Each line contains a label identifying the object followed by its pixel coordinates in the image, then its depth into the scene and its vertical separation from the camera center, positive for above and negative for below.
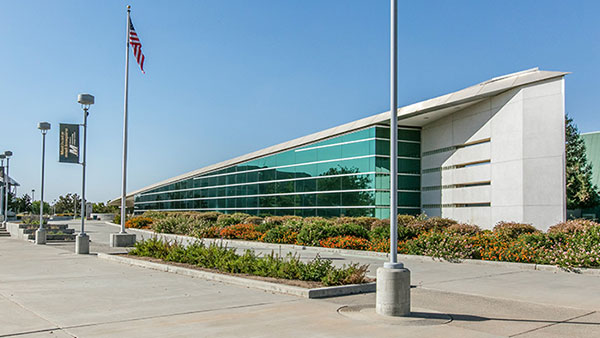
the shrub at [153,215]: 44.73 -1.89
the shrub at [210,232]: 28.77 -2.02
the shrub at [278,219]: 29.95 -1.34
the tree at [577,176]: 47.75 +2.41
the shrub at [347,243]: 19.89 -1.77
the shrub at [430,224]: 20.35 -1.04
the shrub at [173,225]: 32.34 -1.92
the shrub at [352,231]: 22.34 -1.44
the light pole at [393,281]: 7.94 -1.27
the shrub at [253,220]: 32.97 -1.51
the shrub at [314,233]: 22.08 -1.55
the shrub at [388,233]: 19.89 -1.39
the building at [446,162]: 24.61 +2.19
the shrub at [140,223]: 42.91 -2.34
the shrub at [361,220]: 27.09 -1.21
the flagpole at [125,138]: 20.97 +2.33
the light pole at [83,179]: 19.47 +0.59
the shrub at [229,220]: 32.89 -1.56
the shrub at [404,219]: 24.31 -1.00
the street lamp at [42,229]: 26.41 -1.85
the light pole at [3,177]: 41.31 +1.36
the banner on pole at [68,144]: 20.14 +1.97
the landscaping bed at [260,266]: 10.95 -1.68
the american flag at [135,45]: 21.61 +6.30
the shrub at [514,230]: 18.54 -1.10
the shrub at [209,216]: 40.45 -1.60
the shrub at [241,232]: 26.16 -1.86
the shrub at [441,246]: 16.48 -1.56
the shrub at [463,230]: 18.92 -1.12
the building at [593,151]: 55.28 +5.44
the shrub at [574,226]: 16.44 -0.84
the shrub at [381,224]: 24.06 -1.21
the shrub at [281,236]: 23.53 -1.79
